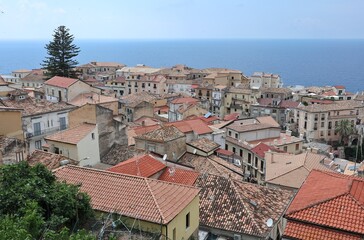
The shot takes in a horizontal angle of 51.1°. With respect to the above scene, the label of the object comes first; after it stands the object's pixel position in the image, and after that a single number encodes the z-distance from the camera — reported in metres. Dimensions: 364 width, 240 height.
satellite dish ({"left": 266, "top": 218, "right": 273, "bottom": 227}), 19.39
